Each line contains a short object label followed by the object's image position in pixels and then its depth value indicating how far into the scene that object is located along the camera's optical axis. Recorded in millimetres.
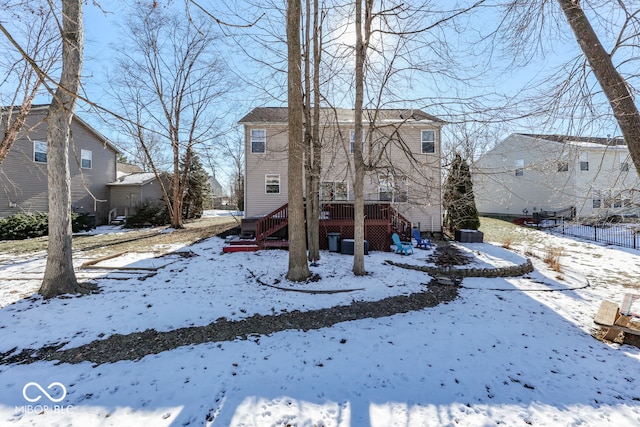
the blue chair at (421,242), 10888
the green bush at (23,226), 12461
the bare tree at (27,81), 8930
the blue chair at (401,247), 9630
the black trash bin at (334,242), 9883
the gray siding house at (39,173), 14344
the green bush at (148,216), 17656
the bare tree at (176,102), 16500
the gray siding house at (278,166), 13305
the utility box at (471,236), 12594
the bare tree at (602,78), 3785
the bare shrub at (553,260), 8491
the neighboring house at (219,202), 42281
